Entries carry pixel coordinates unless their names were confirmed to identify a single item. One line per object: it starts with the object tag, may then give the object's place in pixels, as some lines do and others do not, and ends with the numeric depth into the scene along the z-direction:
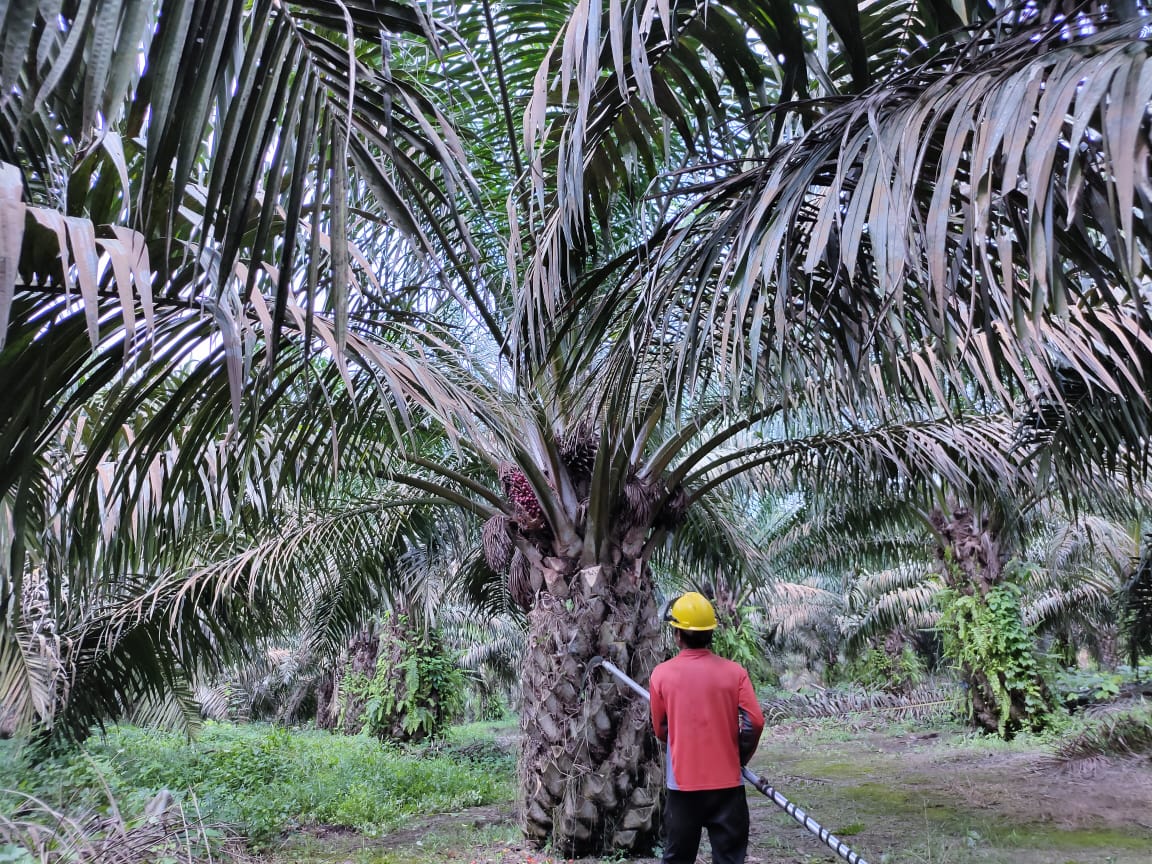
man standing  3.54
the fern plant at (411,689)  12.34
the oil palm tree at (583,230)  1.55
